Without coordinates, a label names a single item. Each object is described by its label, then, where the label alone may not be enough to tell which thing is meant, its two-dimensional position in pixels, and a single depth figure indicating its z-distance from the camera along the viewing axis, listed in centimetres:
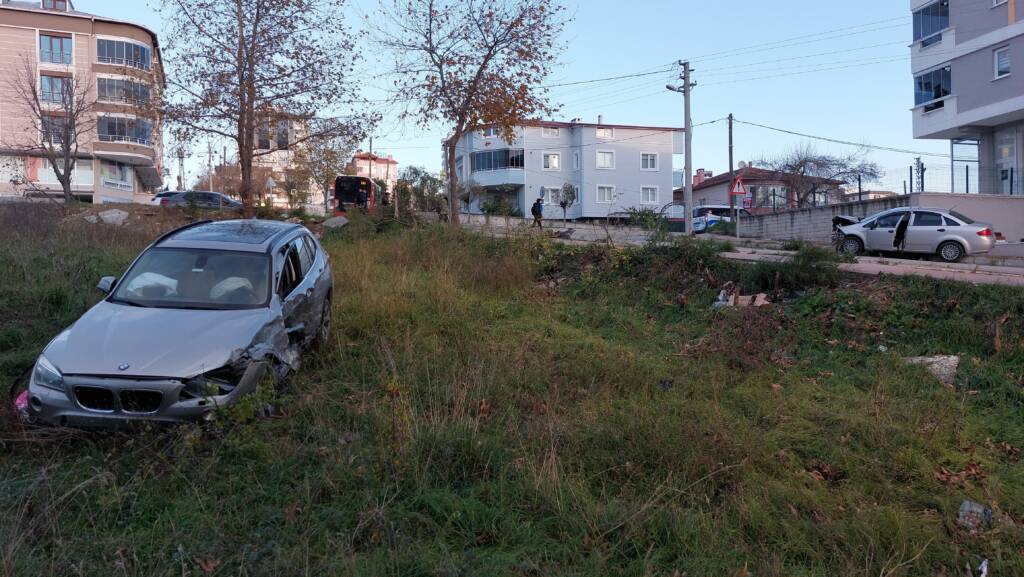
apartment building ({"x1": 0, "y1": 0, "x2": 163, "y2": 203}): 4859
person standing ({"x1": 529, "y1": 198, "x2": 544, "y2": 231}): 2896
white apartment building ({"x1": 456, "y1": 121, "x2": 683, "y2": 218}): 5753
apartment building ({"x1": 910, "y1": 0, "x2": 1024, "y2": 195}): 2792
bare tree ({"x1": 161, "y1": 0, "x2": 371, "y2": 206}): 1889
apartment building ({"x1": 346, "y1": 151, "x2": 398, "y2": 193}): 11351
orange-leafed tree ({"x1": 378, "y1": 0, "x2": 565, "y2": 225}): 2262
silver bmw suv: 527
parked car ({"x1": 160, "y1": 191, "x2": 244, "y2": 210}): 2189
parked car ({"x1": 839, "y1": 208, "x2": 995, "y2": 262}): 1861
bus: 3119
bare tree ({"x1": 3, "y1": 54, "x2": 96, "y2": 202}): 3156
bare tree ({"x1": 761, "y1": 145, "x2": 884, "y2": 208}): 5234
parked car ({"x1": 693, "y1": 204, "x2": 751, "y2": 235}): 3866
